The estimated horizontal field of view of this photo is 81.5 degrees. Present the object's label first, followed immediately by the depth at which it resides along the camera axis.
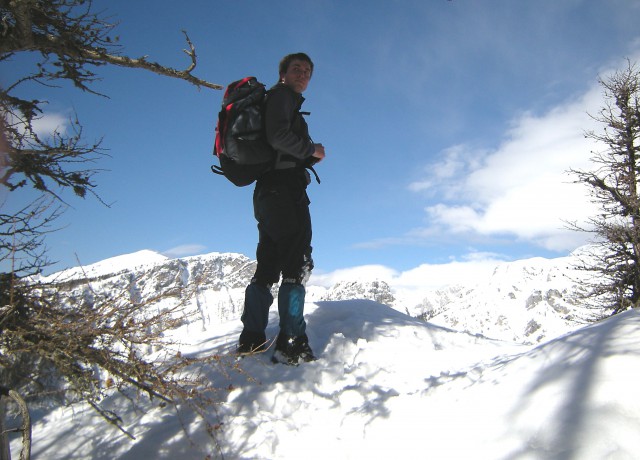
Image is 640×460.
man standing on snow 3.56
